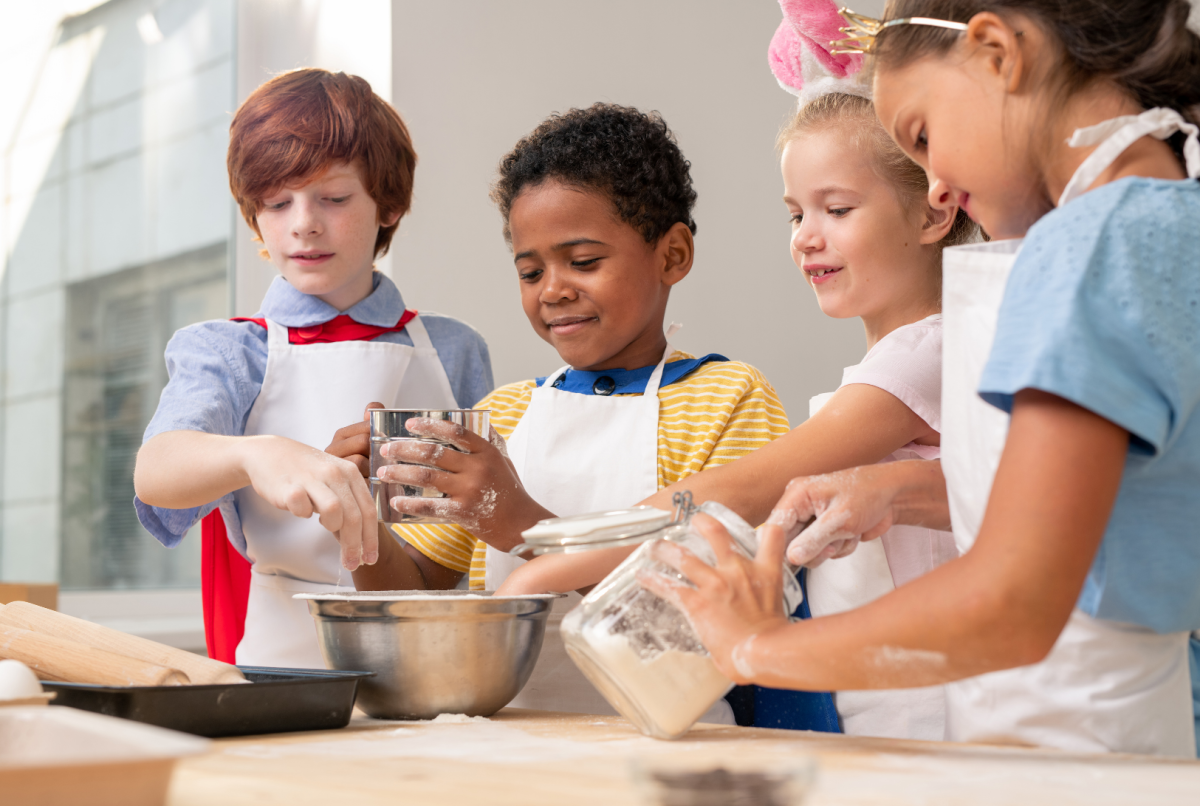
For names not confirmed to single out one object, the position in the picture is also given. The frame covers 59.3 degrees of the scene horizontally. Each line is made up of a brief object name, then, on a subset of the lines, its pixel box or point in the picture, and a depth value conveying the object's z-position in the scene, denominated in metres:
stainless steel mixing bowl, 0.85
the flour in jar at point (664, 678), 0.74
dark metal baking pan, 0.72
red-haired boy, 1.31
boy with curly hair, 1.22
